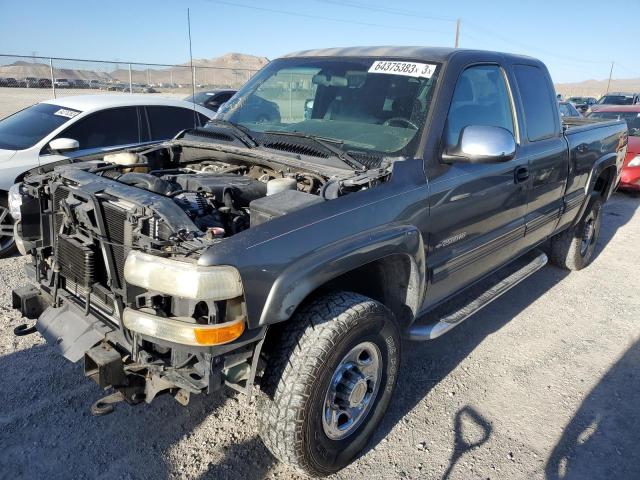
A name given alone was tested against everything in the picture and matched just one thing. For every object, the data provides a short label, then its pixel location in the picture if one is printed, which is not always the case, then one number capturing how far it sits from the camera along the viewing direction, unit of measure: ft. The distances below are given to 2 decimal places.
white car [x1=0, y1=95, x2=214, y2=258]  17.38
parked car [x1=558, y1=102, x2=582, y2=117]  40.14
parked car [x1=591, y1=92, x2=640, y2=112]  71.00
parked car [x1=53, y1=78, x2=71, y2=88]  70.71
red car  30.30
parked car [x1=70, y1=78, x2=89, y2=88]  74.58
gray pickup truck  6.98
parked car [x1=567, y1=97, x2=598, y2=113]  101.36
